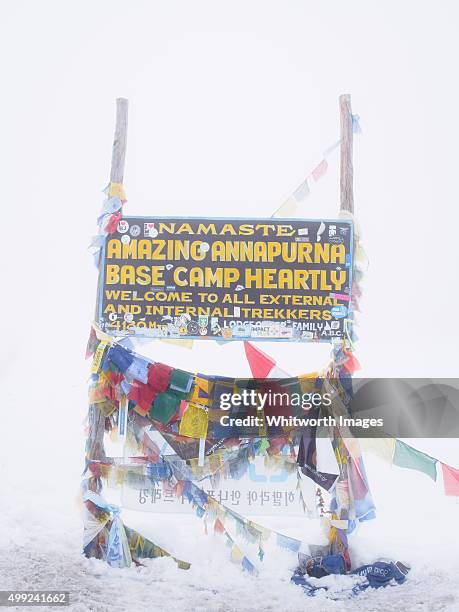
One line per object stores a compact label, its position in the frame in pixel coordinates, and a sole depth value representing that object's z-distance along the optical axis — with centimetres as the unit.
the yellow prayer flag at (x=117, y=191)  549
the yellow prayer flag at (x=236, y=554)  539
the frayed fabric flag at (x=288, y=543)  542
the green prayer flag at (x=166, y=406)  553
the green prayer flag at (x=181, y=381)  548
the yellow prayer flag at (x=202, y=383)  550
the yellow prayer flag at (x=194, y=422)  552
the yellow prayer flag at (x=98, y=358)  549
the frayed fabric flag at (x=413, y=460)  539
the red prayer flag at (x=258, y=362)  555
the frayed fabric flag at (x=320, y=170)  575
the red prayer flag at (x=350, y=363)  543
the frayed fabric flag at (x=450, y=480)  538
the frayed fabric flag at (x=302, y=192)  560
